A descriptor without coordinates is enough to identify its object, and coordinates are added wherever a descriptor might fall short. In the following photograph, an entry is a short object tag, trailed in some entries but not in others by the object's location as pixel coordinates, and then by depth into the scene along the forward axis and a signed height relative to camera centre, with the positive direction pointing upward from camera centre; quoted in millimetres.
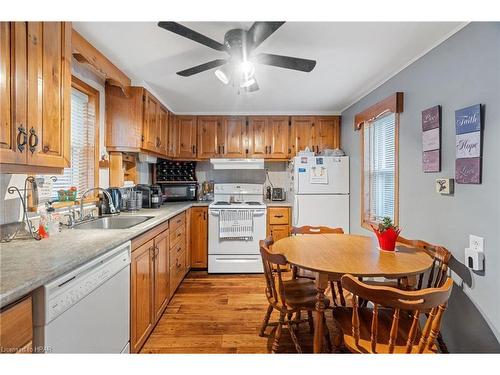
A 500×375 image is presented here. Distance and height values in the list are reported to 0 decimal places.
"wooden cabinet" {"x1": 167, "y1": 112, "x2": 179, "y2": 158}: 3672 +701
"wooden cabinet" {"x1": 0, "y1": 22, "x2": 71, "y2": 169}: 1153 +449
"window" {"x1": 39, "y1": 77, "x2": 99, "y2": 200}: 2303 +414
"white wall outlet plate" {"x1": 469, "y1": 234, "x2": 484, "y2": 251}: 1505 -327
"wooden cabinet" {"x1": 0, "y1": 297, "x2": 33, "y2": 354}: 847 -493
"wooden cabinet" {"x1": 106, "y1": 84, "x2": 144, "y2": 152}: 2672 +673
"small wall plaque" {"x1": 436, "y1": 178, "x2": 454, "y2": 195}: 1748 +12
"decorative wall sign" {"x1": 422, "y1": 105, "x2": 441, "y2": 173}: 1857 +348
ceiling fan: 1494 +896
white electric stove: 3490 -708
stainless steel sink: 2220 -329
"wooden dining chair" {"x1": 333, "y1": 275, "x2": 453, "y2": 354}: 1144 -625
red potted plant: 1826 -346
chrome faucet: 2355 -204
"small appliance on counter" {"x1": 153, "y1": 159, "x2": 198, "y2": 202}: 3912 +76
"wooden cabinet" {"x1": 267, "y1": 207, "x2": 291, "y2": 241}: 3617 -492
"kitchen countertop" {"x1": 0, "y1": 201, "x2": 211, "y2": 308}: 915 -332
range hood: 3777 +318
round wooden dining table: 1469 -461
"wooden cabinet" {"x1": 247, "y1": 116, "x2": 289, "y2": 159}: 3914 +724
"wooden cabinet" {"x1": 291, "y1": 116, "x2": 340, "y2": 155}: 3898 +801
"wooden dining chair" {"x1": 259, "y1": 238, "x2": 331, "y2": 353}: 1777 -811
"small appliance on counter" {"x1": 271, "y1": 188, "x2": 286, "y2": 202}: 4094 -135
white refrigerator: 3430 -69
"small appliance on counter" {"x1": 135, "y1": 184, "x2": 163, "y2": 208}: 3111 -139
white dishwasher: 1009 -583
